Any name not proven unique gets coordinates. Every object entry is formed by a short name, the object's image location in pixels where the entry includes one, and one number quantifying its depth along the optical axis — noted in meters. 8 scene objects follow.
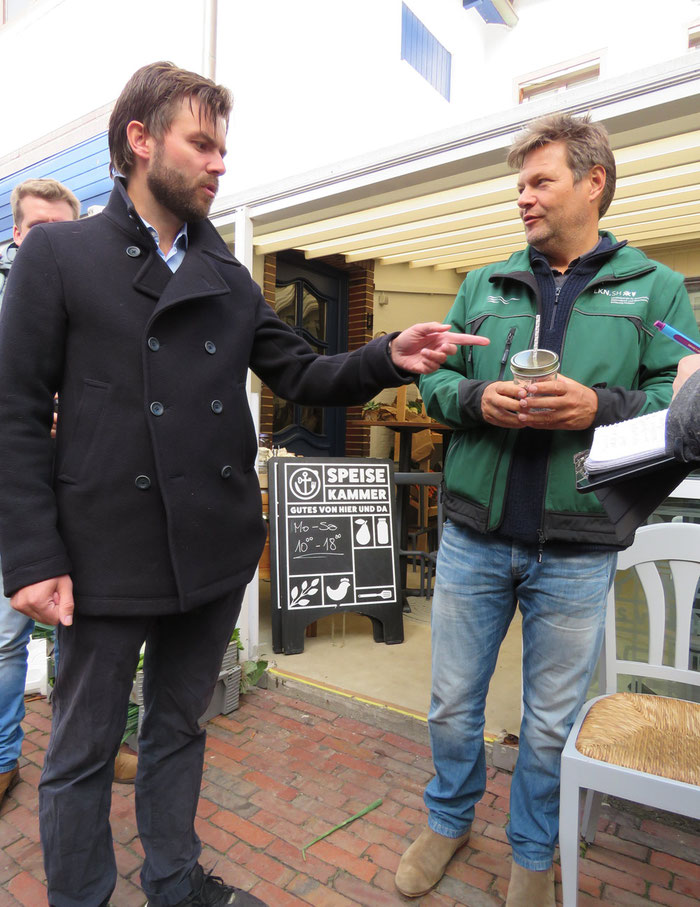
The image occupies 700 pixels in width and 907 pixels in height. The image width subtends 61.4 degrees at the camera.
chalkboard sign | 3.44
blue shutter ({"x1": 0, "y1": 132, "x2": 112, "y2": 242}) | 4.66
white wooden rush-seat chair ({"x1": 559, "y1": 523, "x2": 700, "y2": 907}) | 1.41
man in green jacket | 1.60
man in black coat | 1.30
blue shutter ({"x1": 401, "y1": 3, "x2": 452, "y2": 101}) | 4.66
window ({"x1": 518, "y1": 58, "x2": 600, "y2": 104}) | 6.28
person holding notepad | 0.98
